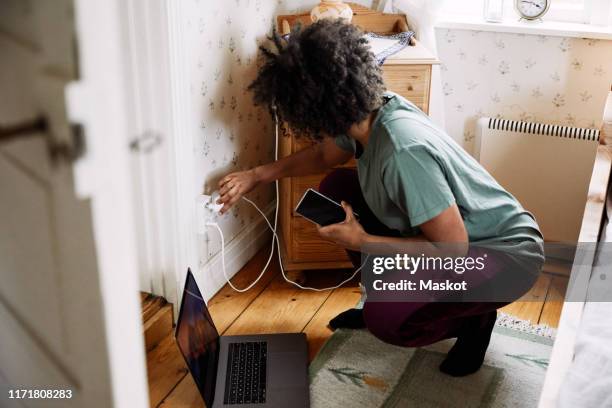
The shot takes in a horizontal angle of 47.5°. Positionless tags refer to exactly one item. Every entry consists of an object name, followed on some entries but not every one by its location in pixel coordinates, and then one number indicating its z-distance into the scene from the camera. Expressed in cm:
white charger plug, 191
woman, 151
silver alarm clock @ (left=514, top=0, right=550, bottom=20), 233
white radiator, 225
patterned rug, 171
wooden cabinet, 200
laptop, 164
